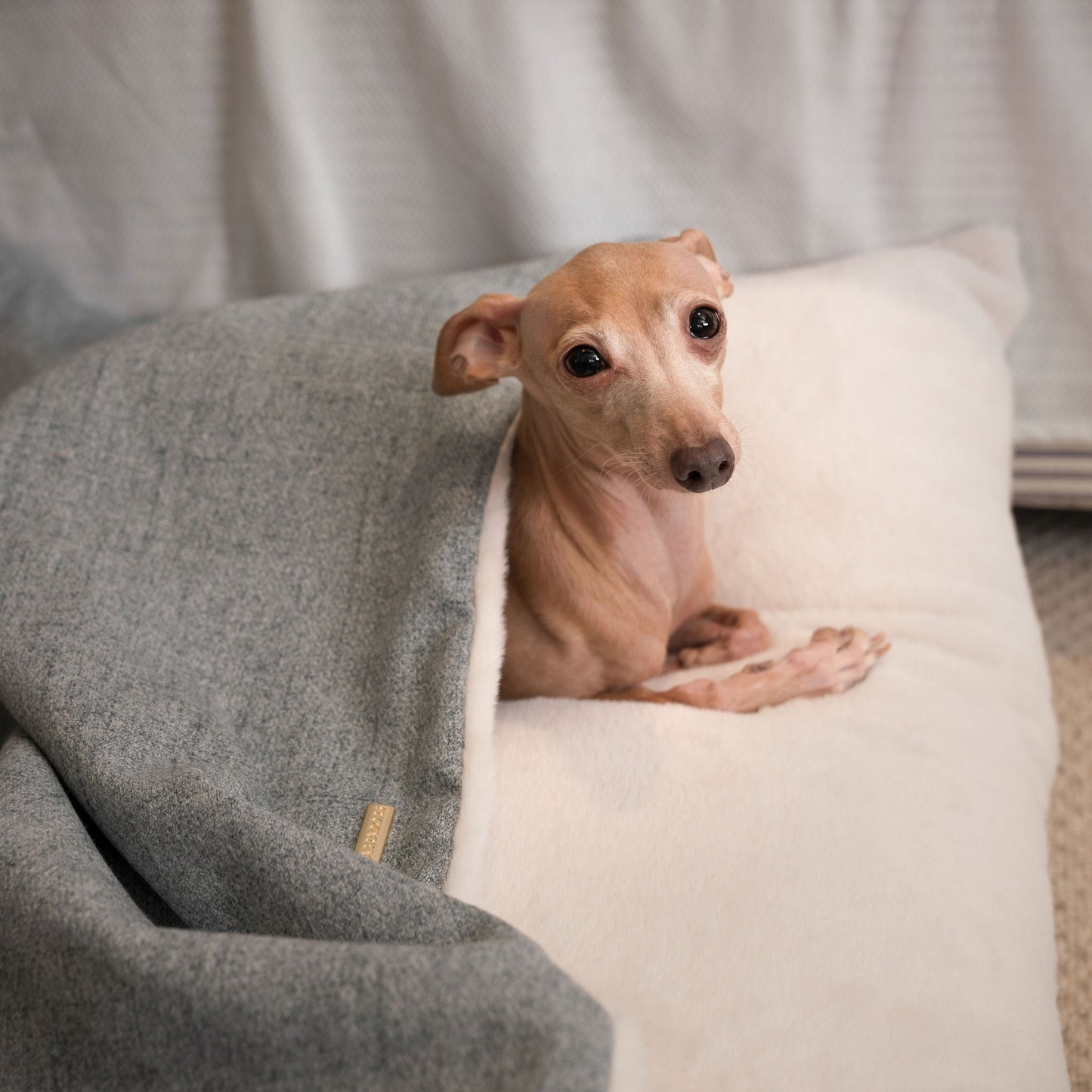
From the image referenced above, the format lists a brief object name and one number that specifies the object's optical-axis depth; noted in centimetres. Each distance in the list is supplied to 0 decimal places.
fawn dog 59
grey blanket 51
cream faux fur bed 55
